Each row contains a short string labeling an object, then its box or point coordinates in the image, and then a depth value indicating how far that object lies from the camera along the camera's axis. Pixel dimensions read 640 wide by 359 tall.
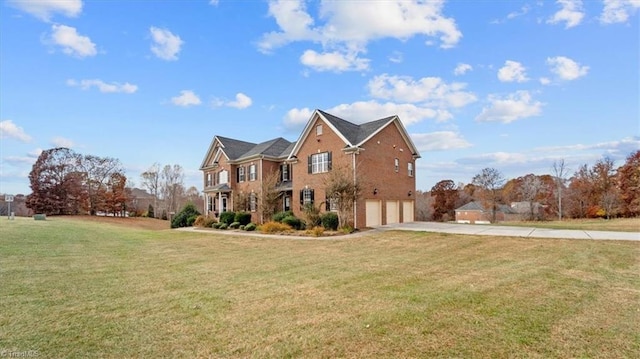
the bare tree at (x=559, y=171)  43.34
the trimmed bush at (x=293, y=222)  22.90
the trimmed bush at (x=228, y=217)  27.59
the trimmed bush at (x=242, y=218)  26.99
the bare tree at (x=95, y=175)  45.66
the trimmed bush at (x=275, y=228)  21.17
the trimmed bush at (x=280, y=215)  24.44
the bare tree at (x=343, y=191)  20.16
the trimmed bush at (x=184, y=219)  31.22
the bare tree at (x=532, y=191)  40.19
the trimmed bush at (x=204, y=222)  28.02
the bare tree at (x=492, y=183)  42.50
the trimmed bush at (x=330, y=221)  20.81
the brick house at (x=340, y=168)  22.75
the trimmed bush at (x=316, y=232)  18.58
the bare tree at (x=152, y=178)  51.94
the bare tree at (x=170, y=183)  52.98
